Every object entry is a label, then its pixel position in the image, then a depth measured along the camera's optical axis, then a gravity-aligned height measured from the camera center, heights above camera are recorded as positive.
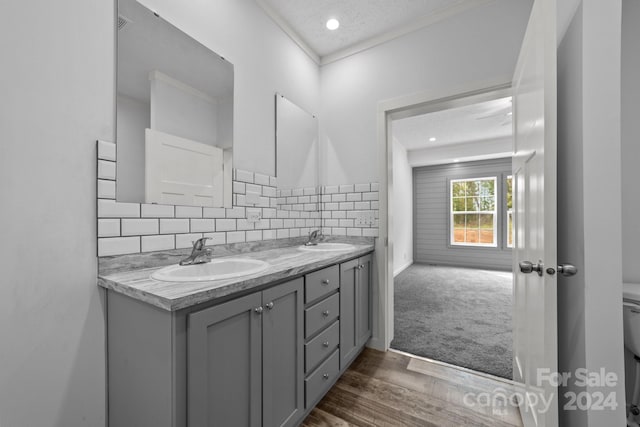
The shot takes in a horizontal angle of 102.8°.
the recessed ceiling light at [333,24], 2.13 +1.61
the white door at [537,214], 0.92 +0.00
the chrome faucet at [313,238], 2.28 -0.23
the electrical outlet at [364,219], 2.30 -0.05
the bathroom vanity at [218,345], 0.82 -0.52
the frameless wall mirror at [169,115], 1.20 +0.54
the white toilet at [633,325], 0.98 -0.44
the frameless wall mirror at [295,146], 2.17 +0.61
